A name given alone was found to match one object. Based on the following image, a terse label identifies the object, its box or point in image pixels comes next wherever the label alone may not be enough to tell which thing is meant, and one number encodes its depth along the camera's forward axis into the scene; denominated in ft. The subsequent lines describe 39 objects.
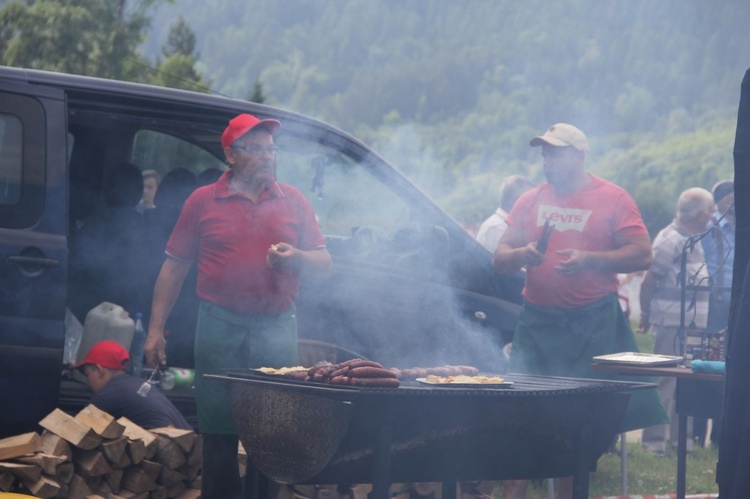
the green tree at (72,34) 107.59
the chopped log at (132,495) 28.73
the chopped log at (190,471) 30.13
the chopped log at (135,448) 28.73
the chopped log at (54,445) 27.11
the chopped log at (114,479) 28.54
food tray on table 26.94
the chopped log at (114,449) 28.13
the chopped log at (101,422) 28.06
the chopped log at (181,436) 29.66
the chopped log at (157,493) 29.42
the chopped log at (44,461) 26.42
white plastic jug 34.97
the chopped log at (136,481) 28.87
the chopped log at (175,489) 29.75
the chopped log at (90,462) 27.80
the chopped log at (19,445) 25.90
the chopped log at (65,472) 27.14
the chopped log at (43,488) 26.16
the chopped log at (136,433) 28.97
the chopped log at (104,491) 28.11
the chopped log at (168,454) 29.44
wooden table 26.83
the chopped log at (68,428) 27.33
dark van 28.09
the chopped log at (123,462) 28.59
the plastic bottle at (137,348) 36.11
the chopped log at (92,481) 28.03
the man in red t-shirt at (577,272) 30.37
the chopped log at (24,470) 25.73
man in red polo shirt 27.23
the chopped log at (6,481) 25.66
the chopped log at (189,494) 30.04
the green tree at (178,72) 159.86
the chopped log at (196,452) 30.13
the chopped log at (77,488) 27.44
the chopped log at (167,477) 29.44
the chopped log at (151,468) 28.99
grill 20.84
